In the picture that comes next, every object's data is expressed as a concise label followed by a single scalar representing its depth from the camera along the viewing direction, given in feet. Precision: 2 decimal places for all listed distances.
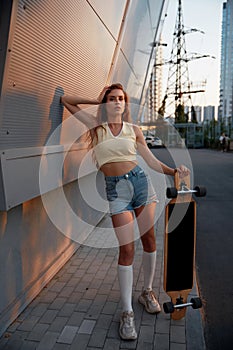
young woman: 8.54
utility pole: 144.46
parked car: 89.91
